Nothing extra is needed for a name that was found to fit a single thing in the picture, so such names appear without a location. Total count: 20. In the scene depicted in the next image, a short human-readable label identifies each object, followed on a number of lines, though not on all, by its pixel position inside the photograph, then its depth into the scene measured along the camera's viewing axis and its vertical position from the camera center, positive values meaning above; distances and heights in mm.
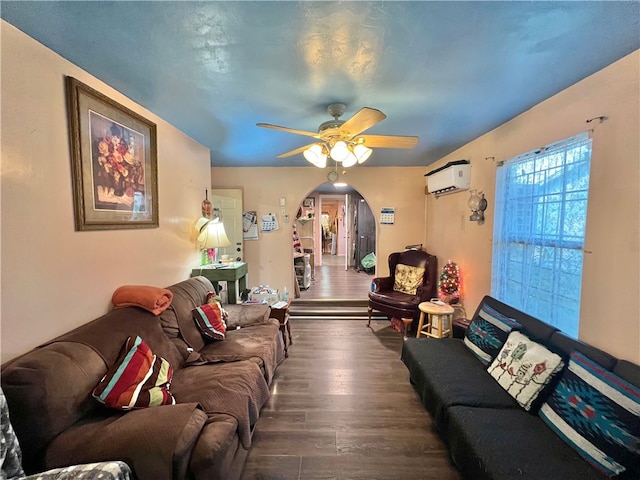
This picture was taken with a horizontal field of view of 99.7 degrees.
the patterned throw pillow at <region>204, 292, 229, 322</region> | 2674 -806
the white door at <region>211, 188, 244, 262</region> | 4512 +100
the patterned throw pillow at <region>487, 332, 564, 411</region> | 1620 -931
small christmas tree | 3402 -776
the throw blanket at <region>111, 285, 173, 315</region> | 1925 -554
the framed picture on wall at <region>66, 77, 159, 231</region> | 1631 +417
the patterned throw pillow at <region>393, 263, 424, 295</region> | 4012 -840
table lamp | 3062 -138
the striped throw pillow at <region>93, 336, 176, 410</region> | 1382 -881
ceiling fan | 2007 +655
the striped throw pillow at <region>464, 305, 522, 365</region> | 2105 -904
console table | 3197 -621
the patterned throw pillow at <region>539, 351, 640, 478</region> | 1184 -934
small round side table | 3109 -1155
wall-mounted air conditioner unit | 3293 +593
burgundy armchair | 3650 -930
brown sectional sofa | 1152 -961
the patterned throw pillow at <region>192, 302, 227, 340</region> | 2369 -892
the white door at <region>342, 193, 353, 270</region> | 8375 -291
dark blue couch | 1249 -1119
